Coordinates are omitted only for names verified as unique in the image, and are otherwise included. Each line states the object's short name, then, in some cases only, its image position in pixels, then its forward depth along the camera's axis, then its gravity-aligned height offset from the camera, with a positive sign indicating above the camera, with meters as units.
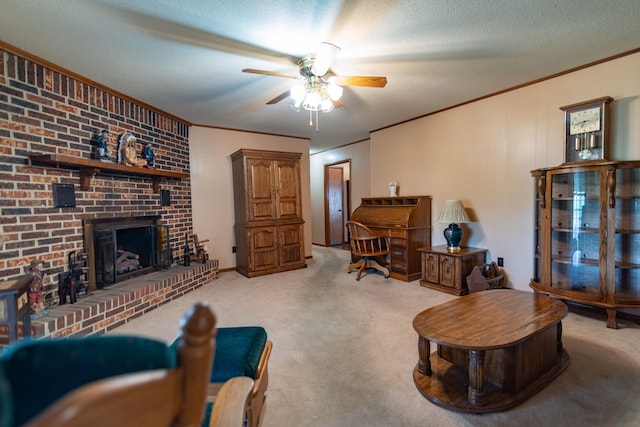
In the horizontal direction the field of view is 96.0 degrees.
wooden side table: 3.41 -0.79
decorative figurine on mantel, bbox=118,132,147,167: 3.22 +0.67
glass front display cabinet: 2.48 -0.31
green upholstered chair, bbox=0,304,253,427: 0.38 -0.24
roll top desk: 4.07 -0.38
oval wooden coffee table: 1.55 -0.90
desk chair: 4.22 -0.63
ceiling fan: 2.25 +1.03
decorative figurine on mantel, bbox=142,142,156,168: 3.59 +0.68
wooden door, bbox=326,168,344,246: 7.08 +0.00
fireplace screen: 2.97 -0.47
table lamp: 3.64 -0.21
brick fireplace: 2.27 +0.37
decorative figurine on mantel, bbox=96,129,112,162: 2.95 +0.65
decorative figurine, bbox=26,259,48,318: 2.18 -0.62
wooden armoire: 4.42 -0.09
